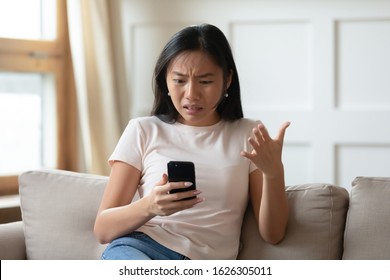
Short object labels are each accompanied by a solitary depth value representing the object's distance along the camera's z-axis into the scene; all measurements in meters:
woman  2.77
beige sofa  2.80
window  3.84
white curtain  3.95
